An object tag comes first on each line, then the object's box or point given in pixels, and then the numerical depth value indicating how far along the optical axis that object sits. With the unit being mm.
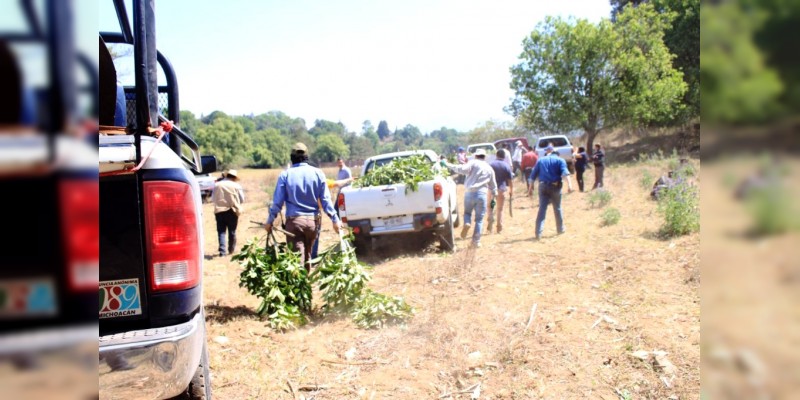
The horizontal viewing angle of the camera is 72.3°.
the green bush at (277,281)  5730
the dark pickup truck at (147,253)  2203
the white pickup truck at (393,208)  8695
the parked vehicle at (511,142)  28172
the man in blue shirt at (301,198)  6176
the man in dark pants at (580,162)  17125
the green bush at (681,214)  8625
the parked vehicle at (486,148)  24766
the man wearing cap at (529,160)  17953
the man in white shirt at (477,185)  9562
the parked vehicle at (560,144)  25406
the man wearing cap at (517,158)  22528
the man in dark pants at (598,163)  16969
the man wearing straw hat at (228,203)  10445
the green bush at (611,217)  10878
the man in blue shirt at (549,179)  9727
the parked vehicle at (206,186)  23595
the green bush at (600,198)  13631
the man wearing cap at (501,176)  11156
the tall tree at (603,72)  27422
